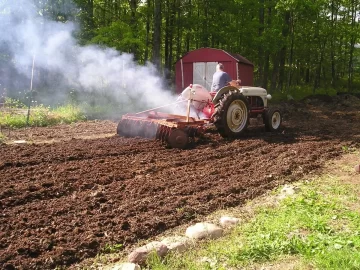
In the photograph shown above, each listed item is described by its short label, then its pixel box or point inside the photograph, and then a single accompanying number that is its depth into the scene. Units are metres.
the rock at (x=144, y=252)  3.44
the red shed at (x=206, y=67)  19.89
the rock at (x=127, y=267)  3.20
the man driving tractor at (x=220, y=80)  9.28
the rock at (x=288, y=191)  5.24
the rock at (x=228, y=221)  4.25
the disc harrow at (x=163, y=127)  7.84
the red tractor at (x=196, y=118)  8.02
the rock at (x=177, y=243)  3.64
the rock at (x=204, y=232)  3.96
